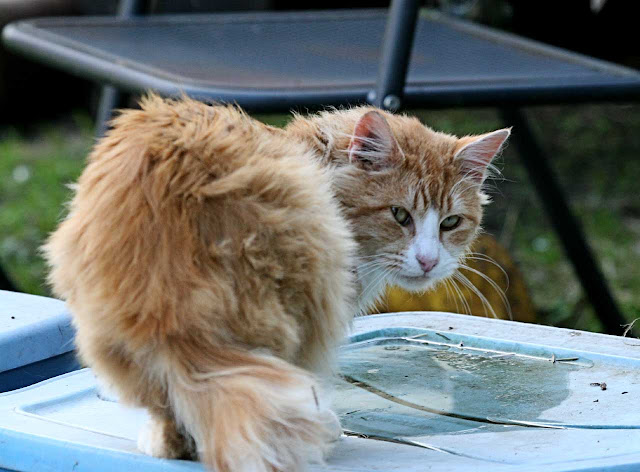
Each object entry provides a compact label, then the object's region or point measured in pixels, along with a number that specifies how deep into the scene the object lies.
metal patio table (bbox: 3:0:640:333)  3.51
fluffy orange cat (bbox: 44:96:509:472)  2.85
